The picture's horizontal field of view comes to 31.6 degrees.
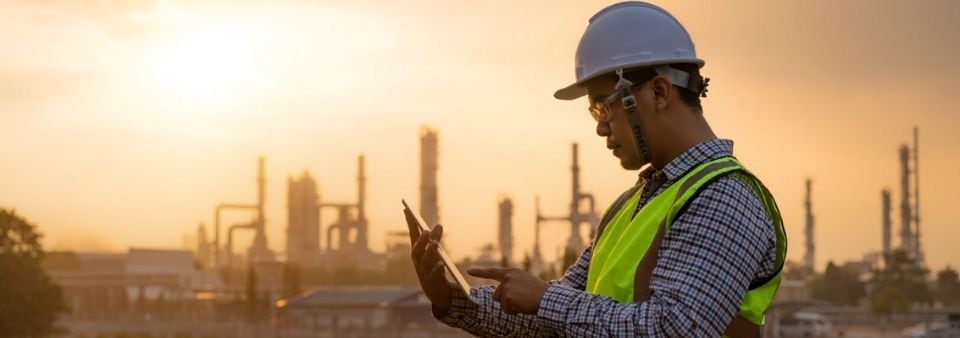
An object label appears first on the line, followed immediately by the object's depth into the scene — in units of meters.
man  3.60
